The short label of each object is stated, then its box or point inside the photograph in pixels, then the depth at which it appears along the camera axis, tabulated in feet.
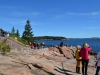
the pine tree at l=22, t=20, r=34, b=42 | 146.14
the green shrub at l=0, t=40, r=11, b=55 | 27.21
